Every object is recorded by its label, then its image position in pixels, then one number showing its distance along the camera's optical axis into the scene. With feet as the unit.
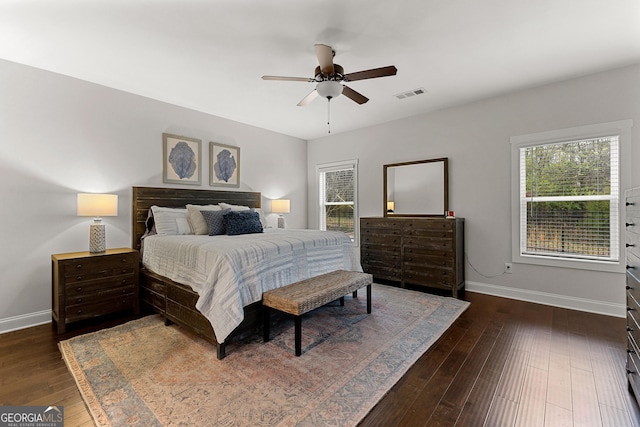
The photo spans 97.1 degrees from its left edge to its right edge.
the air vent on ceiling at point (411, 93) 11.90
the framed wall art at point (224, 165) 14.83
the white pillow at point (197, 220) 11.76
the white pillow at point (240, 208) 13.66
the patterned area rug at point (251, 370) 5.41
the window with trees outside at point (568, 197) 10.37
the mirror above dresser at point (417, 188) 14.21
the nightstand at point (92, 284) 9.00
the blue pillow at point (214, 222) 11.63
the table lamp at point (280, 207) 17.26
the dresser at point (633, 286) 5.33
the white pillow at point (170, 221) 11.48
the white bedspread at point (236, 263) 7.43
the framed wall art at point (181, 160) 13.14
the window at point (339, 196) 18.12
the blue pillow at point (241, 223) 11.64
